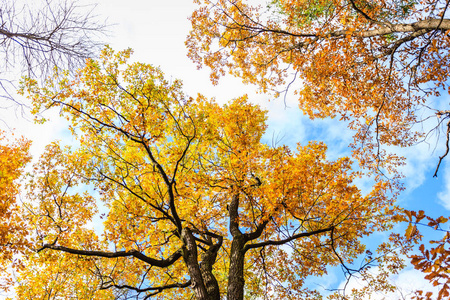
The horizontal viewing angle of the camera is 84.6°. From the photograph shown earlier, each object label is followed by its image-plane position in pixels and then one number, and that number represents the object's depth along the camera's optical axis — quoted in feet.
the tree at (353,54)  20.25
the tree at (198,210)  22.00
